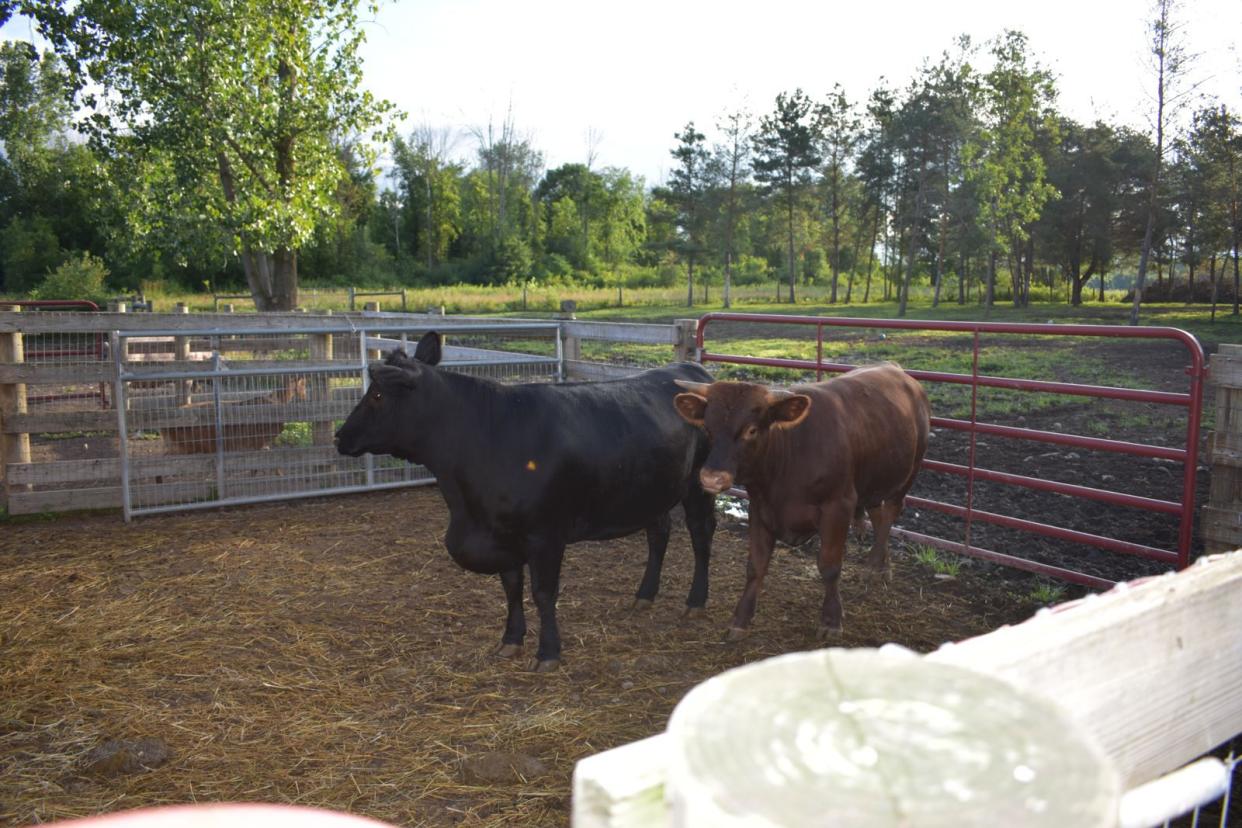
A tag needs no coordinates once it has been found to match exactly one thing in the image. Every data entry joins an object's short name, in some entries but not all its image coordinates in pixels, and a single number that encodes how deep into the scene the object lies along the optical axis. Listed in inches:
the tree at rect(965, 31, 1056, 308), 1491.1
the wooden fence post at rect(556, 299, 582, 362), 346.0
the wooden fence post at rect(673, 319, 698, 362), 294.5
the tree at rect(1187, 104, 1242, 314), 1280.8
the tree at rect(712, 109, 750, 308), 2110.0
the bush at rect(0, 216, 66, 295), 1614.2
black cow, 179.3
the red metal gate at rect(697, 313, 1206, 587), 177.6
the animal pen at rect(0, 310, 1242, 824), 282.4
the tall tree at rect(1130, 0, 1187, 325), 1054.4
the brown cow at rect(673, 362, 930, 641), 176.7
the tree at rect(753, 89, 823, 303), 2082.9
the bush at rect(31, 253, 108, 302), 1102.5
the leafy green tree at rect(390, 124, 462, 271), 2578.7
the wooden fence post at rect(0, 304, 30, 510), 288.5
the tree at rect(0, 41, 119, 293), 1633.9
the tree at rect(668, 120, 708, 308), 2149.4
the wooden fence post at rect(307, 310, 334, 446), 318.7
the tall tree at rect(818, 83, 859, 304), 2097.7
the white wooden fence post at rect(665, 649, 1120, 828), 22.5
